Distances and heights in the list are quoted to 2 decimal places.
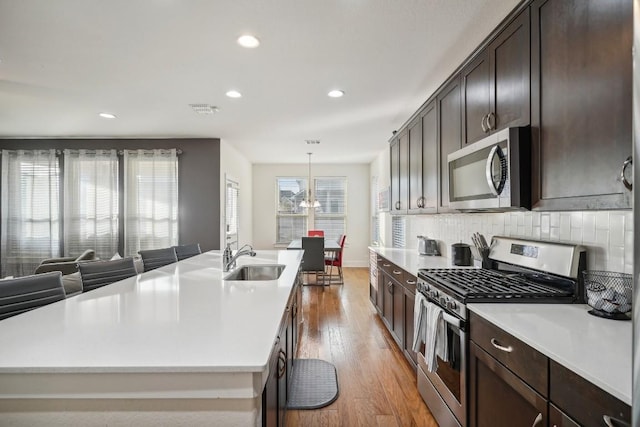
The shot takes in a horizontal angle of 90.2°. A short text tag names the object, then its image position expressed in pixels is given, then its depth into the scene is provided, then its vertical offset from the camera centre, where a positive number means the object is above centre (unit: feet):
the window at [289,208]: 25.88 +0.43
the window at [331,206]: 25.96 +0.59
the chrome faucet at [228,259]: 8.25 -1.20
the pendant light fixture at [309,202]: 23.20 +0.81
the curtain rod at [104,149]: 16.44 +3.24
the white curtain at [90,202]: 16.38 +0.60
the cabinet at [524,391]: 2.82 -1.93
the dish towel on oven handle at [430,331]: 5.80 -2.32
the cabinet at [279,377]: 3.89 -2.39
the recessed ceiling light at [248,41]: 7.11 +3.93
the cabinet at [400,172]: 11.84 +1.63
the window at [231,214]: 18.40 -0.04
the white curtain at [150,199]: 16.51 +0.76
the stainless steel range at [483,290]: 5.08 -1.32
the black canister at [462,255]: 8.62 -1.14
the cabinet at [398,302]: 8.54 -2.82
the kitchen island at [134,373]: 3.14 -1.57
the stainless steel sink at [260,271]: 9.03 -1.67
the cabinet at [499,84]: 5.12 +2.40
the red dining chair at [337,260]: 19.92 -2.94
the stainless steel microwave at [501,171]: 5.09 +0.73
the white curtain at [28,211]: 16.26 +0.15
